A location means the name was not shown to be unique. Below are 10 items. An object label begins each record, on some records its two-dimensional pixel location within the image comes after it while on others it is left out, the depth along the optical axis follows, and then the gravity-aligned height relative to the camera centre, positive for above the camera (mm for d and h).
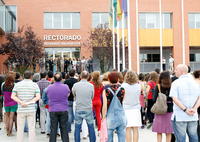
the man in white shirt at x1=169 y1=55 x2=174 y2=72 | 25523 +992
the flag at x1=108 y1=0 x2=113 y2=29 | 20159 +5380
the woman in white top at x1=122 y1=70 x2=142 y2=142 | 5613 -734
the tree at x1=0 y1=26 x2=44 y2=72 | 21391 +2369
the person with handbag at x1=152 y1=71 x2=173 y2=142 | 5523 -801
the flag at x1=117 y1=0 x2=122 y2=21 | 15927 +4639
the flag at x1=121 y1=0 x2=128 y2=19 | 15351 +4517
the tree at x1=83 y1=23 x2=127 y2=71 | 24906 +3371
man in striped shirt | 5773 -673
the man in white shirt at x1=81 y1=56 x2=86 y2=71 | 23391 +1029
